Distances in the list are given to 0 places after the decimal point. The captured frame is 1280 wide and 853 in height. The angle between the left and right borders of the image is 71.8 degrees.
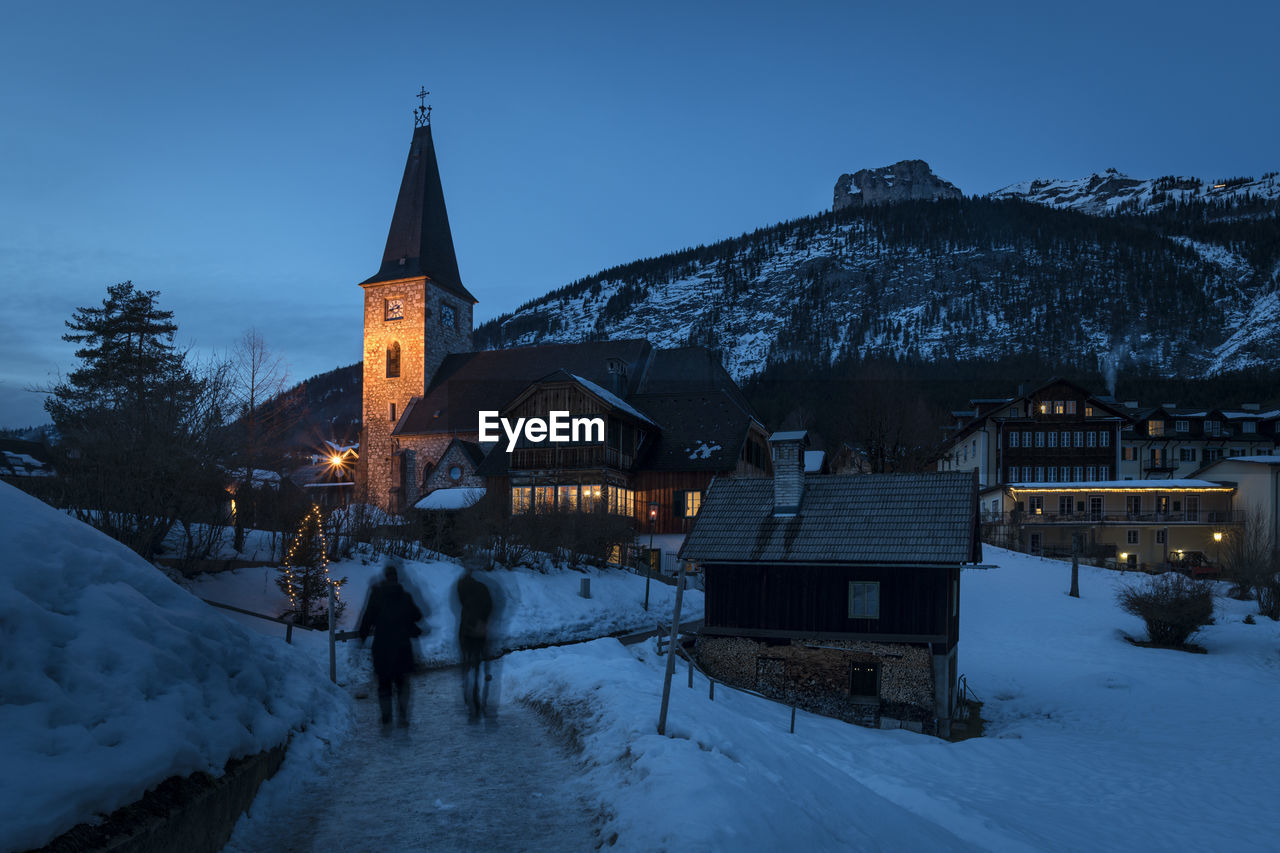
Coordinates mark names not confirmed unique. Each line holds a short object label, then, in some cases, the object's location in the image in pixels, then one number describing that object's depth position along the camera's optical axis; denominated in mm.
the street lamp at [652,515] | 39769
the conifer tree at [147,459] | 18250
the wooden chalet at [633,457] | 47531
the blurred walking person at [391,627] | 10180
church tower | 63906
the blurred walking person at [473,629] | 11461
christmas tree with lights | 19953
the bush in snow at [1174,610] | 32062
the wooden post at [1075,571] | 39469
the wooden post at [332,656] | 14250
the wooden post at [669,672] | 10315
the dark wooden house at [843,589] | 22844
